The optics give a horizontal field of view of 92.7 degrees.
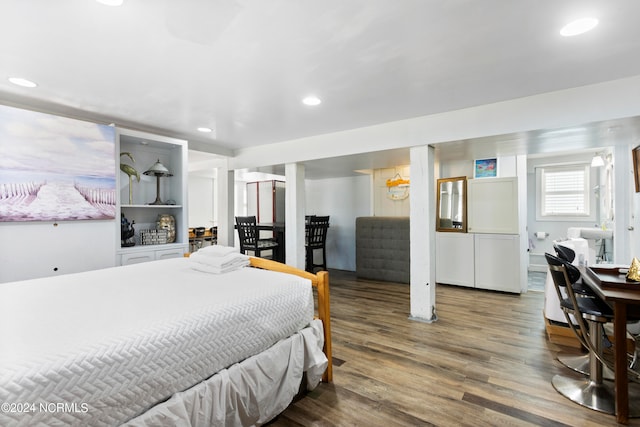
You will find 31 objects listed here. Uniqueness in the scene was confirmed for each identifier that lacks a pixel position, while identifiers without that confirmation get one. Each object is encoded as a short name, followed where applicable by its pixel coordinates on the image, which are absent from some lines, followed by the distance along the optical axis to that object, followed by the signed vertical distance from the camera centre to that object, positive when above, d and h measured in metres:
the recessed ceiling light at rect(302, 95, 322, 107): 2.72 +1.03
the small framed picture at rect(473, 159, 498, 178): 4.78 +0.70
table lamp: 3.71 +0.51
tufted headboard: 5.23 -0.63
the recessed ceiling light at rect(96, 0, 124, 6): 1.46 +1.02
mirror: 4.88 +0.12
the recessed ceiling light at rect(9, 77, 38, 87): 2.32 +1.03
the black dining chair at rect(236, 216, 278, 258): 5.28 -0.38
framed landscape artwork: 2.53 +0.42
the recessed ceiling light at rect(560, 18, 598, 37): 1.64 +1.02
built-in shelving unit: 3.64 +0.32
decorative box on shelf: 3.68 -0.28
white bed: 1.04 -0.56
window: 5.86 +0.40
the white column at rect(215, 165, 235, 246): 5.00 +0.09
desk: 1.73 -0.79
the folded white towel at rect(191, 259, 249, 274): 2.29 -0.42
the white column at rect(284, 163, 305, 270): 4.43 -0.06
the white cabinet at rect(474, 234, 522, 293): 4.41 -0.74
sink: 4.02 -0.30
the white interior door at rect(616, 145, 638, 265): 3.43 +0.09
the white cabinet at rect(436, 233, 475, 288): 4.76 -0.75
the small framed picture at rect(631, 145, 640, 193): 3.04 +0.46
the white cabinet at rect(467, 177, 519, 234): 4.48 +0.10
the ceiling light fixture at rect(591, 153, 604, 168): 4.70 +0.78
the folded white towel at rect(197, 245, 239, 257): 2.42 -0.31
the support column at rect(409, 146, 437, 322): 3.34 -0.25
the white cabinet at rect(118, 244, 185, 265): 3.29 -0.46
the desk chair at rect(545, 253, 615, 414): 1.95 -0.88
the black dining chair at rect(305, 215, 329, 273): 5.80 -0.44
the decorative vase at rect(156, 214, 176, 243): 3.83 -0.14
